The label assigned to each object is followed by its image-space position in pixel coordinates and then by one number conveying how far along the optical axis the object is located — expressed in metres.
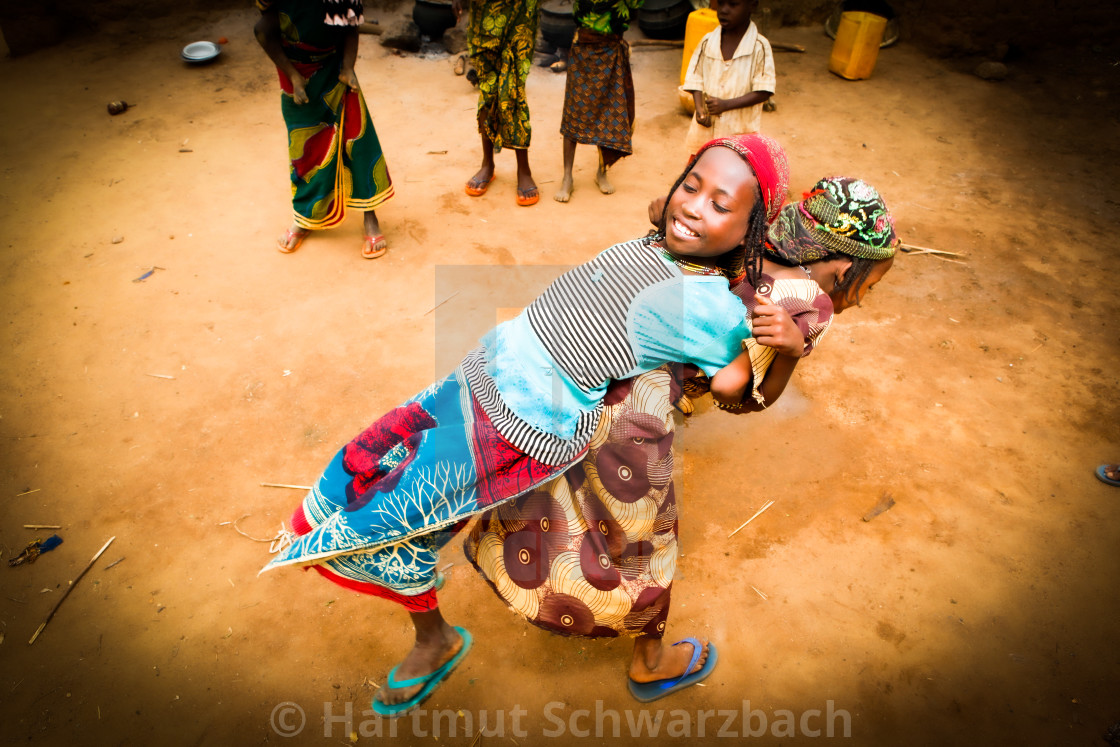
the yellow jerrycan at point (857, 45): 6.05
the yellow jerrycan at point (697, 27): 5.38
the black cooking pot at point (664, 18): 6.75
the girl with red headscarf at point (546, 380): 1.44
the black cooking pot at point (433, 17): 6.60
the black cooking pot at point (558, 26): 6.44
